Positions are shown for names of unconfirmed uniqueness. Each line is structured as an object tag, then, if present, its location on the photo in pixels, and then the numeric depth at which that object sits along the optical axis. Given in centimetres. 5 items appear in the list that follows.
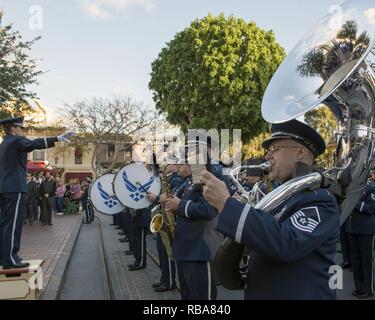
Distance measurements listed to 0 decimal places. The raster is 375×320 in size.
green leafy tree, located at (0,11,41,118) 1539
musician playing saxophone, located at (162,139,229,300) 453
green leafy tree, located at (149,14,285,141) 2988
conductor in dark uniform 538
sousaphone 232
